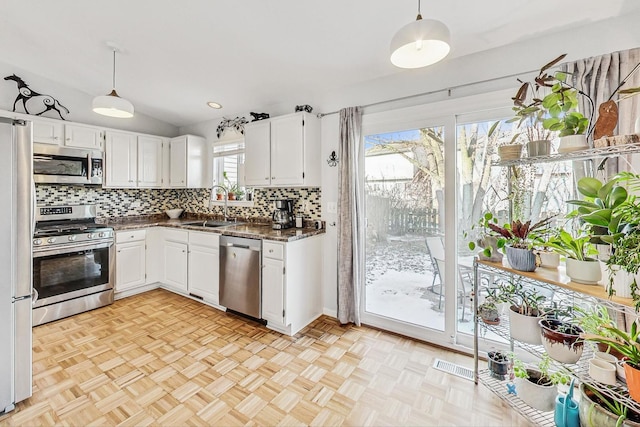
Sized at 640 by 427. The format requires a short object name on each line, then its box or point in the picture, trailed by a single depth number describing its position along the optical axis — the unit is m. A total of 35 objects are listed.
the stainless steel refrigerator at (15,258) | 1.67
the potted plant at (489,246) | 1.76
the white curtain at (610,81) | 1.66
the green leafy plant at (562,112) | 1.39
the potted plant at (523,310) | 1.56
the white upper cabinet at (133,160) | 3.75
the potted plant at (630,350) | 1.02
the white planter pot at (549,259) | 1.54
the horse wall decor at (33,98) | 3.26
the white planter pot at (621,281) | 1.08
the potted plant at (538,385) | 1.56
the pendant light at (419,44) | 1.28
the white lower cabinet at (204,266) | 3.19
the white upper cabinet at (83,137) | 3.40
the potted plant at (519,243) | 1.51
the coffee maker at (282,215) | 3.22
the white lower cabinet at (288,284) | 2.66
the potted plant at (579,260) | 1.25
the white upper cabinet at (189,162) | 4.14
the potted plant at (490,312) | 1.86
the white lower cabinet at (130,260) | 3.50
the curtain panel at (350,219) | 2.75
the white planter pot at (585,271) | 1.25
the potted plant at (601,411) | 1.11
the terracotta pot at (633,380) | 1.01
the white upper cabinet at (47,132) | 3.16
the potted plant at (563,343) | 1.33
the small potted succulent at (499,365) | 1.84
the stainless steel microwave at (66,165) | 3.15
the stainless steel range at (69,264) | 2.89
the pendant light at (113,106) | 2.49
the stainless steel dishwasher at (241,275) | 2.83
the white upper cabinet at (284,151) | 2.95
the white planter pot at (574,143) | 1.35
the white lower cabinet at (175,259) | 3.53
